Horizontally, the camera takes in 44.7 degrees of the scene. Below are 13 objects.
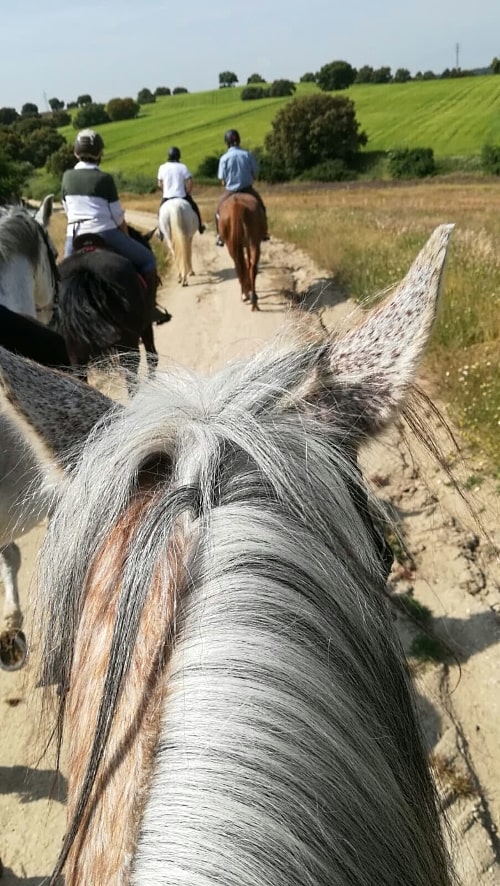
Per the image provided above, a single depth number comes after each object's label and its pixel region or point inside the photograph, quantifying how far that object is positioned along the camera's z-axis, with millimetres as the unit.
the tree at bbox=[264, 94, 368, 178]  58531
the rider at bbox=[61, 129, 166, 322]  5469
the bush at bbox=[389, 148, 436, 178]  53094
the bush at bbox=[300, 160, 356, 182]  56062
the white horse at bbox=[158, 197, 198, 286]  13383
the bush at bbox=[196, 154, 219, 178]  55625
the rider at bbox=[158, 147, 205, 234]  13469
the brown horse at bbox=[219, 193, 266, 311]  10867
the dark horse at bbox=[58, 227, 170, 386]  5363
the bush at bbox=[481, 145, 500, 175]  49844
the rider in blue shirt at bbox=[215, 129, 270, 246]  11086
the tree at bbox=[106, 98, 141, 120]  84938
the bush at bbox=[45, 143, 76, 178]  46938
